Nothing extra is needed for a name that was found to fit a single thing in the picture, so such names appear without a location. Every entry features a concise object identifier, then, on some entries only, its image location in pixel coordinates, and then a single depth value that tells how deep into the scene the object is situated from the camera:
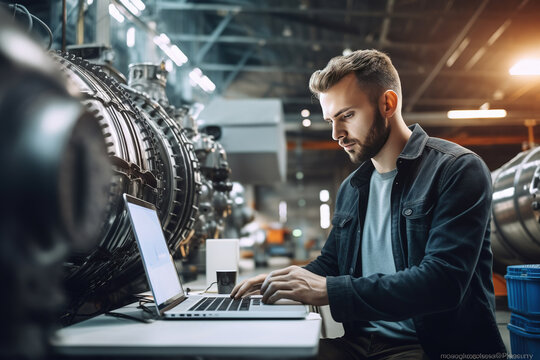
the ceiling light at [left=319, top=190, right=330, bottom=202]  16.72
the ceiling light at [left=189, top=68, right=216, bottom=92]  4.55
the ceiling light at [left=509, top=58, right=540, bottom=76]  3.95
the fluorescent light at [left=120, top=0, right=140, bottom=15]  2.35
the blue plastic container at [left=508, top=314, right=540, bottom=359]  1.85
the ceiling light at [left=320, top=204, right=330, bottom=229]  16.44
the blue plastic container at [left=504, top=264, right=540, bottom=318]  1.90
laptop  0.91
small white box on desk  1.73
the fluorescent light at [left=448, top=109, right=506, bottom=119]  6.16
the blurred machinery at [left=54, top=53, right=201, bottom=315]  1.09
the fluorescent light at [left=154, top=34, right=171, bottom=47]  3.30
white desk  0.66
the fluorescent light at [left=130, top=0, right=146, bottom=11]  2.45
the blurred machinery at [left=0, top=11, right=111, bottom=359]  0.40
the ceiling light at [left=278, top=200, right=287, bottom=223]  16.60
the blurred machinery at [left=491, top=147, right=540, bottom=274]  2.79
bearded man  0.99
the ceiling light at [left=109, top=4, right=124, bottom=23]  2.23
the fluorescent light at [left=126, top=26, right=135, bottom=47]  3.08
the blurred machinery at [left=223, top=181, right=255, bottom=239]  4.32
